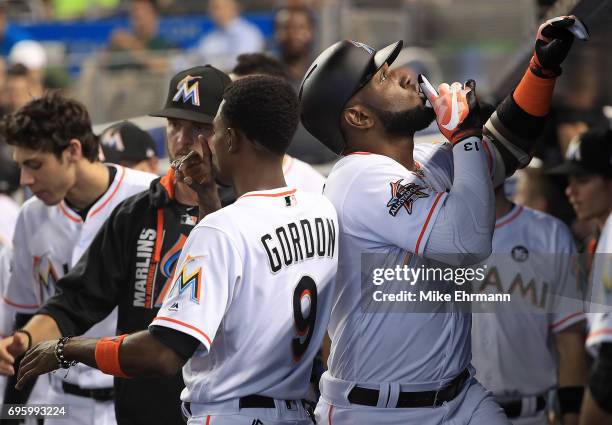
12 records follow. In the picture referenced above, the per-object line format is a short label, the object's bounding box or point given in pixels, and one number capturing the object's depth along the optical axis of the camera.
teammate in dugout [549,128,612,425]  6.52
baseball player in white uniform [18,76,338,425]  7.36
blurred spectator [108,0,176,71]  27.31
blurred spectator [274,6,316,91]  21.61
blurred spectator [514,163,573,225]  14.48
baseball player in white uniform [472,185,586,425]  11.21
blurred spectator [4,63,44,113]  24.80
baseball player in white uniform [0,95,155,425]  11.37
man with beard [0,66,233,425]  9.16
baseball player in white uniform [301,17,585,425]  7.82
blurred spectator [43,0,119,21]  37.09
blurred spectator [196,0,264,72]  26.22
